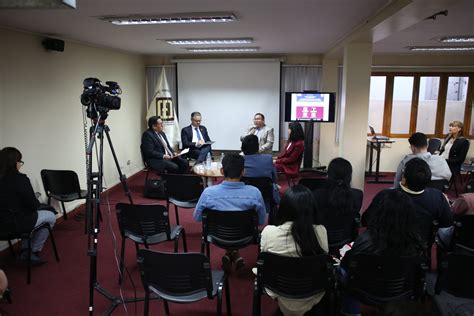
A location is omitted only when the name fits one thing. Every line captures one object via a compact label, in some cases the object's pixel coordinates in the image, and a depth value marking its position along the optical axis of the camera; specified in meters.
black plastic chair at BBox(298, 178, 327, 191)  4.25
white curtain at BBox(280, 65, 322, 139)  7.95
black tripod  2.76
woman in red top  6.02
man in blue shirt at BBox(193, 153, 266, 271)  3.22
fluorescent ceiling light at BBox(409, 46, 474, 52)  6.66
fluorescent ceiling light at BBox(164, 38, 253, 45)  5.76
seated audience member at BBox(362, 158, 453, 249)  2.79
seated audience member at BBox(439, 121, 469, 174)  6.53
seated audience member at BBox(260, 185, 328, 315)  2.32
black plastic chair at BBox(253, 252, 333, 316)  2.22
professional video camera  3.00
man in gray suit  6.91
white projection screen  8.02
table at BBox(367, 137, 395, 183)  7.38
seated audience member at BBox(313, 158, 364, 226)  3.15
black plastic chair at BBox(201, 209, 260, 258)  3.16
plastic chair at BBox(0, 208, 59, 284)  3.46
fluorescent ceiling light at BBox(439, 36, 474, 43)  5.61
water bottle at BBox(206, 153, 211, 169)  5.53
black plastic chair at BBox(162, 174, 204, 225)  4.31
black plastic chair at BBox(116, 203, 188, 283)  3.22
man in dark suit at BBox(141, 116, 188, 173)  6.38
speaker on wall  4.98
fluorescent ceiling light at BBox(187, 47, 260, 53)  7.00
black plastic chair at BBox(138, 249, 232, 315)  2.25
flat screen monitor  7.12
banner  8.09
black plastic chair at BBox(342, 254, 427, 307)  2.24
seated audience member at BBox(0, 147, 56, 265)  3.53
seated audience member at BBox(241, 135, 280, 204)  4.34
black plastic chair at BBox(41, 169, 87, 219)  4.72
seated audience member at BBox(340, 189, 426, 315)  2.26
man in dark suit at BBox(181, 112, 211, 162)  7.20
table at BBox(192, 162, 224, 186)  5.12
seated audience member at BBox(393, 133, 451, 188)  4.25
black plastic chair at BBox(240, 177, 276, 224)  4.10
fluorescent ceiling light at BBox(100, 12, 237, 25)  3.88
